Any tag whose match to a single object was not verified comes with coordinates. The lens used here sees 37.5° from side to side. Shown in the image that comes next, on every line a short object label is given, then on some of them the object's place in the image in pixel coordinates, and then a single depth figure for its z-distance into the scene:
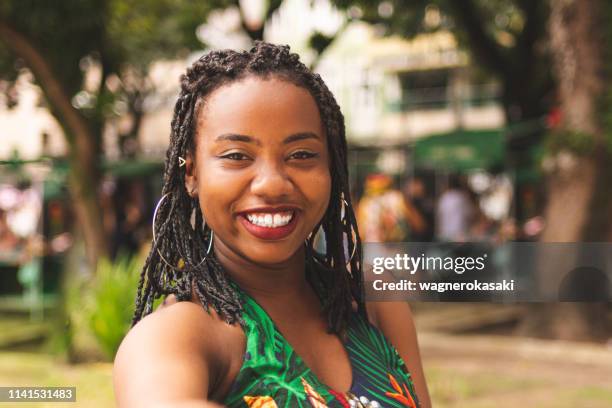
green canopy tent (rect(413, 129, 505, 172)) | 11.88
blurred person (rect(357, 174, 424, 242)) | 9.78
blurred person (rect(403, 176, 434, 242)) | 11.09
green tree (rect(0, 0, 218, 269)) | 7.26
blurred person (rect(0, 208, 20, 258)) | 11.50
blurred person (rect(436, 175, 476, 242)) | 11.59
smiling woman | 1.38
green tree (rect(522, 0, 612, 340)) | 7.99
